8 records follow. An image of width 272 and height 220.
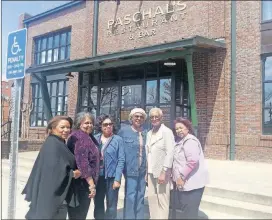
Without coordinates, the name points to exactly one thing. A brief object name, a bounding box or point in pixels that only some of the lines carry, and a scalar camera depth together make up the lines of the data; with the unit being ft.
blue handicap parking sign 10.35
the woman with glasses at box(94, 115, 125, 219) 11.34
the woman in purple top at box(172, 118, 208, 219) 10.57
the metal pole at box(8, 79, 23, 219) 10.13
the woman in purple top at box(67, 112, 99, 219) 10.01
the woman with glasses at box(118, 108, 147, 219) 11.63
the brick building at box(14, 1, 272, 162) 27.48
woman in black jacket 9.05
